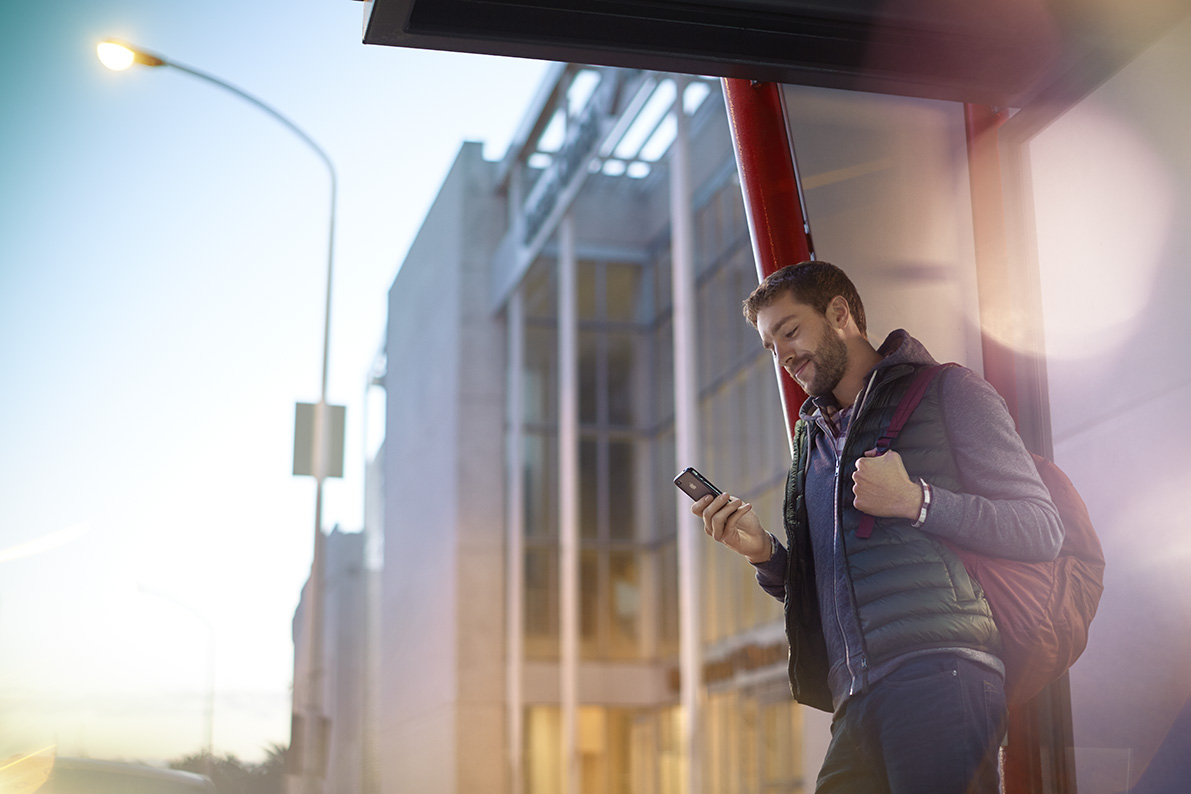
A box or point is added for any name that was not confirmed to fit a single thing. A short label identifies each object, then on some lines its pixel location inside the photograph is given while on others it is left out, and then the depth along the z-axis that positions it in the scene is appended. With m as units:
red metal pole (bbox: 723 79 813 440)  3.73
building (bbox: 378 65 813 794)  23.23
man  2.47
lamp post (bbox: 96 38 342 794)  13.73
